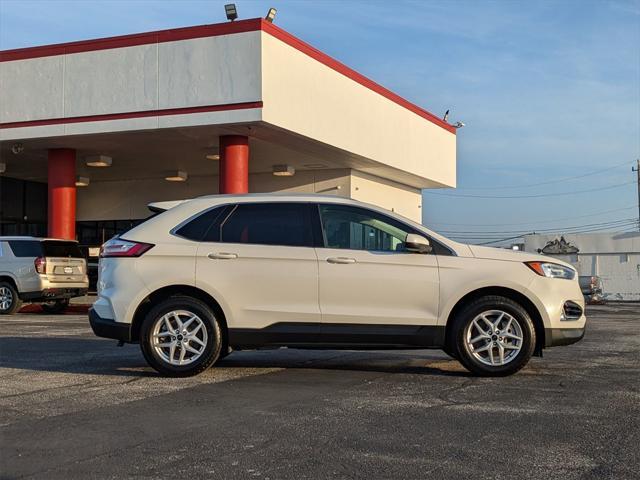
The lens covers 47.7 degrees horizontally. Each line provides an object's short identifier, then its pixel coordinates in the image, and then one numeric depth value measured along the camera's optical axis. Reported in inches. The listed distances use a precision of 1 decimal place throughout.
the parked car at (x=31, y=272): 676.1
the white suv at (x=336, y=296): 283.3
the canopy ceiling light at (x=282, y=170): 998.4
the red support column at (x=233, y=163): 780.0
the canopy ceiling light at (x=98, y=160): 930.7
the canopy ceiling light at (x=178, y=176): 1082.1
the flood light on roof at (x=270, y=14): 725.3
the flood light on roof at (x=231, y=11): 709.9
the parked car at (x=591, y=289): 1149.1
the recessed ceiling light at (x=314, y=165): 984.9
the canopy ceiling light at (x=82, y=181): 1118.4
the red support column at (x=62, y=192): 859.4
